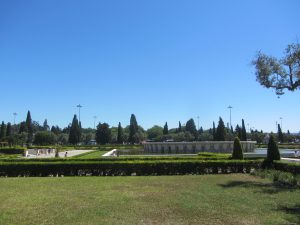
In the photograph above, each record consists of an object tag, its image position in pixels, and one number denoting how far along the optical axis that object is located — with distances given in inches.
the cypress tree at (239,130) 2019.8
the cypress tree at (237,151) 645.2
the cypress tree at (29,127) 2509.3
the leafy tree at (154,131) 3740.5
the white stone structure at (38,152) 1204.1
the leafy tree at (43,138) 2146.0
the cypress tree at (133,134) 2663.4
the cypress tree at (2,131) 2330.2
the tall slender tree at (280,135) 2352.0
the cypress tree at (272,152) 576.6
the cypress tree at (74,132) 2296.8
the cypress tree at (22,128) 2584.4
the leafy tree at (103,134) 2478.5
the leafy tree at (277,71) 464.7
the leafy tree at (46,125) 3922.1
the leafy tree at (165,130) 2790.3
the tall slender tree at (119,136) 2564.6
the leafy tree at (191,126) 3023.5
